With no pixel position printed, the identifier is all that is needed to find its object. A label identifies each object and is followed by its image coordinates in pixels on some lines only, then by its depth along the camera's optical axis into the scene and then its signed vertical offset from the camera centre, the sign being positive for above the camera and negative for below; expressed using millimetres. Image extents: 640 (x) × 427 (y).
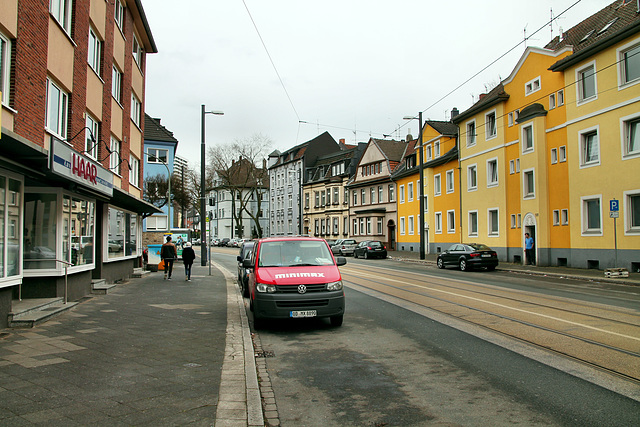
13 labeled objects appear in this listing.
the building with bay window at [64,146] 9258 +2367
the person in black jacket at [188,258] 19156 -675
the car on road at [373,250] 39969 -824
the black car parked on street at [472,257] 25500 -922
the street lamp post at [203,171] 26406 +3737
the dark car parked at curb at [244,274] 15414 -1123
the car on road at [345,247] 45406 -657
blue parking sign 19216 +1304
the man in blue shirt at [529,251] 27234 -662
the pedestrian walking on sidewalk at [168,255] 19828 -580
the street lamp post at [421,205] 33219 +2322
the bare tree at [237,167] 62938 +9412
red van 9016 -894
